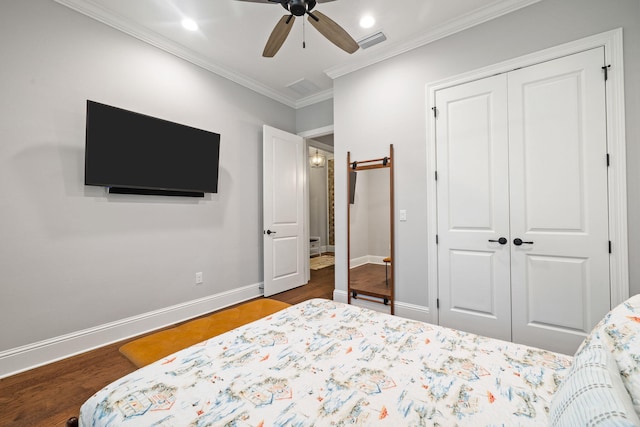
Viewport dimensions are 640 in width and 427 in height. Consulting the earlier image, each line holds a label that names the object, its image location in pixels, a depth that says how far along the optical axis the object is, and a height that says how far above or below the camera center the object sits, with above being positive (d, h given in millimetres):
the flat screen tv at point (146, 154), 2312 +607
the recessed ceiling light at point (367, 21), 2588 +1867
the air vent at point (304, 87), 3848 +1877
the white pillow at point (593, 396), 536 -399
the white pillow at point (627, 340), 666 -369
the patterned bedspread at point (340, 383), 826 -600
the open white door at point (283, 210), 3787 +87
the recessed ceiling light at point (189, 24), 2592 +1854
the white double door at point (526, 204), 2107 +91
